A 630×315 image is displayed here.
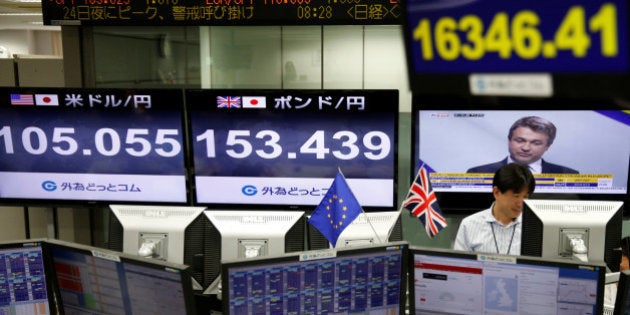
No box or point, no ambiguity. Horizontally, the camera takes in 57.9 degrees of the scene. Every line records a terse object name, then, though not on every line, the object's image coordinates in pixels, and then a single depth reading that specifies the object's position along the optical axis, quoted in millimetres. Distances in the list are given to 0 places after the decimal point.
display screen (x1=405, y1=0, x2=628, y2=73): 992
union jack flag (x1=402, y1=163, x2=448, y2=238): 2428
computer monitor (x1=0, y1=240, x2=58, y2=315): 2234
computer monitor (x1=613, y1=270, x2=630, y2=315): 1985
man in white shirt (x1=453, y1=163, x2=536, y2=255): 2895
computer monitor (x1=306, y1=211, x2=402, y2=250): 2465
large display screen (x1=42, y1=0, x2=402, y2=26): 3707
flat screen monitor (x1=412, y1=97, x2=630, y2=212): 3926
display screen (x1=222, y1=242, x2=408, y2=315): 2010
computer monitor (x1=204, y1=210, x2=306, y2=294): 2420
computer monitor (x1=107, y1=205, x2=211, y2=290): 2498
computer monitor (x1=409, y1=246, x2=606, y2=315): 1986
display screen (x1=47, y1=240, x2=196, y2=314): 1999
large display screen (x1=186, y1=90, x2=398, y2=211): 3535
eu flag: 2289
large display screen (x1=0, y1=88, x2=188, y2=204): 3682
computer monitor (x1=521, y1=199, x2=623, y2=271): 2369
